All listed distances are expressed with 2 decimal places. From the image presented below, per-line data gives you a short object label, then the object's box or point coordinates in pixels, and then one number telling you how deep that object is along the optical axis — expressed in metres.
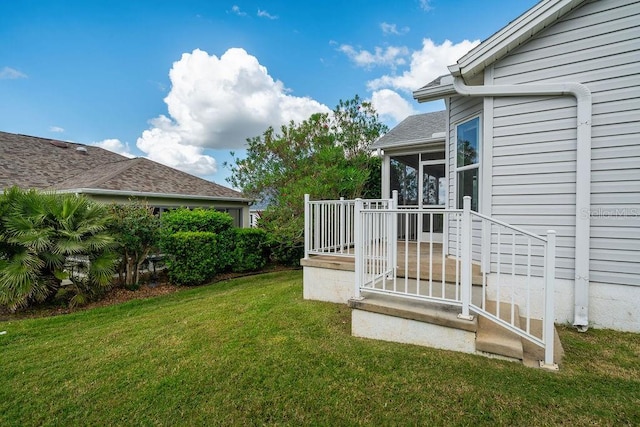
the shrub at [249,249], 7.87
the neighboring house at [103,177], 8.09
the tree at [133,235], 6.17
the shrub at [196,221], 7.09
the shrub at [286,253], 8.58
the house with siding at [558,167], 3.32
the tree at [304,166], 7.25
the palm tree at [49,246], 4.79
